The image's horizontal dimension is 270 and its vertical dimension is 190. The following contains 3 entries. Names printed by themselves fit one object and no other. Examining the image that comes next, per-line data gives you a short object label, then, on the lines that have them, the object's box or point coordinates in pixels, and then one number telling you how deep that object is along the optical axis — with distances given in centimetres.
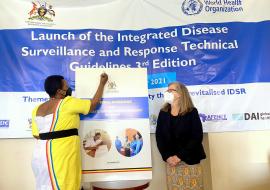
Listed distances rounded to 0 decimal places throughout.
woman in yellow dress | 212
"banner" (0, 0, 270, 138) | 290
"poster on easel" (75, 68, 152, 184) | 248
